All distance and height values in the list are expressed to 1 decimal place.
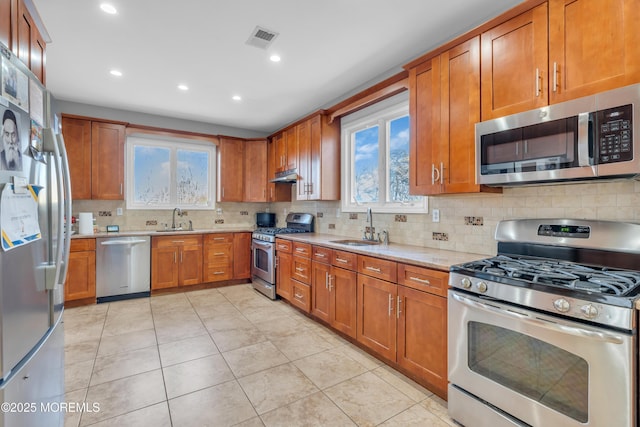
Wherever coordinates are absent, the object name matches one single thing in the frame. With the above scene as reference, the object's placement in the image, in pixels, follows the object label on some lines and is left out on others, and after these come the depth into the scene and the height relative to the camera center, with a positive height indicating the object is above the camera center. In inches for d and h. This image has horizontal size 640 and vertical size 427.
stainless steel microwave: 57.2 +15.9
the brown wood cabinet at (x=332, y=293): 109.3 -31.1
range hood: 176.6 +22.6
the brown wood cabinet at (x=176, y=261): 171.2 -27.9
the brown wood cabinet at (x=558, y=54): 58.6 +35.5
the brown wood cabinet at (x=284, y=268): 150.6 -28.3
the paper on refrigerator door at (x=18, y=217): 41.9 -0.7
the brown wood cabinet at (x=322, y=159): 153.9 +28.5
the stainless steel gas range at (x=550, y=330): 48.1 -21.3
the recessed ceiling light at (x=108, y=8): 87.2 +60.1
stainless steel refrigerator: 42.6 -5.8
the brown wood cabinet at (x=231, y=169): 204.8 +30.0
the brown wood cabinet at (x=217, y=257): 185.3 -27.4
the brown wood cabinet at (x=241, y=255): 194.9 -27.5
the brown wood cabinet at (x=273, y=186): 204.8 +18.8
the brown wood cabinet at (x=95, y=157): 160.2 +30.8
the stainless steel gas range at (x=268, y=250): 165.2 -21.7
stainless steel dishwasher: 157.2 -29.4
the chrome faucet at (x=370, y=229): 130.3 -7.0
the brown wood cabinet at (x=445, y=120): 83.4 +28.1
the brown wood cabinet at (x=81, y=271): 149.3 -29.6
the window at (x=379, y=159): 123.9 +25.1
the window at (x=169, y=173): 187.6 +26.0
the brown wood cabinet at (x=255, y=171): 210.4 +29.7
